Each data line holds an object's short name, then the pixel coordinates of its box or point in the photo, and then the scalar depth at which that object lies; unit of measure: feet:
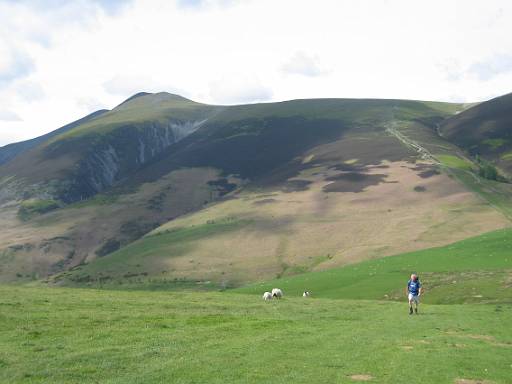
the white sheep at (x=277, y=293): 189.88
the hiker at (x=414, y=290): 143.13
